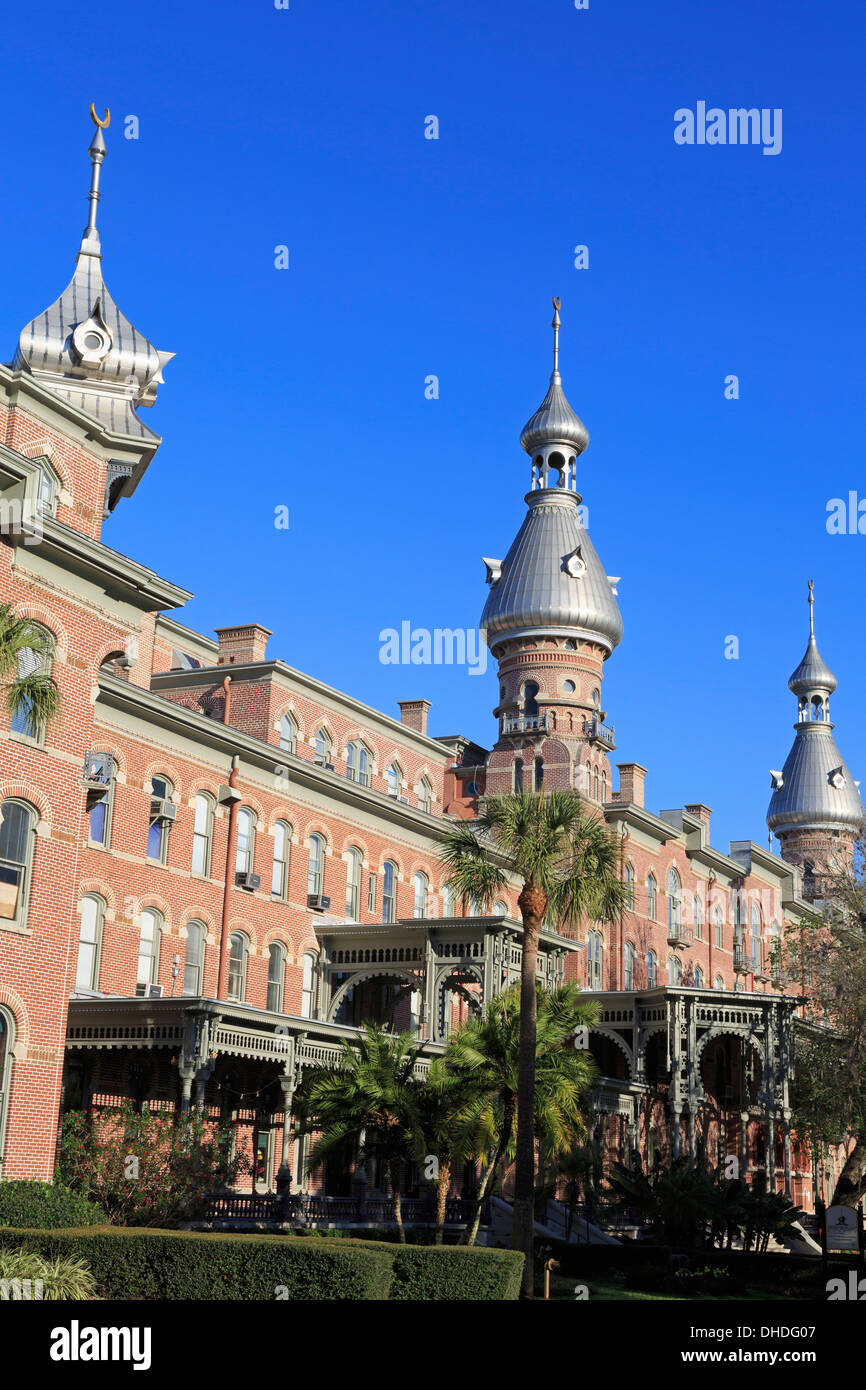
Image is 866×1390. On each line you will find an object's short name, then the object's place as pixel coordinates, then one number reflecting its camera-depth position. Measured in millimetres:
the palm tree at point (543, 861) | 28719
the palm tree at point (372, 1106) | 27828
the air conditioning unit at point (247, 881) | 40469
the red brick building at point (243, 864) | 26891
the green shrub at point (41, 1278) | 15859
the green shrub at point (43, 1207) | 22641
